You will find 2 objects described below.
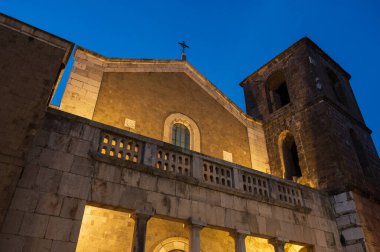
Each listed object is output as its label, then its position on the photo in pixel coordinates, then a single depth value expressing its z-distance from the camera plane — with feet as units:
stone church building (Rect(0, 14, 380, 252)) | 20.08
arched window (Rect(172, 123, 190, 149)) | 38.91
